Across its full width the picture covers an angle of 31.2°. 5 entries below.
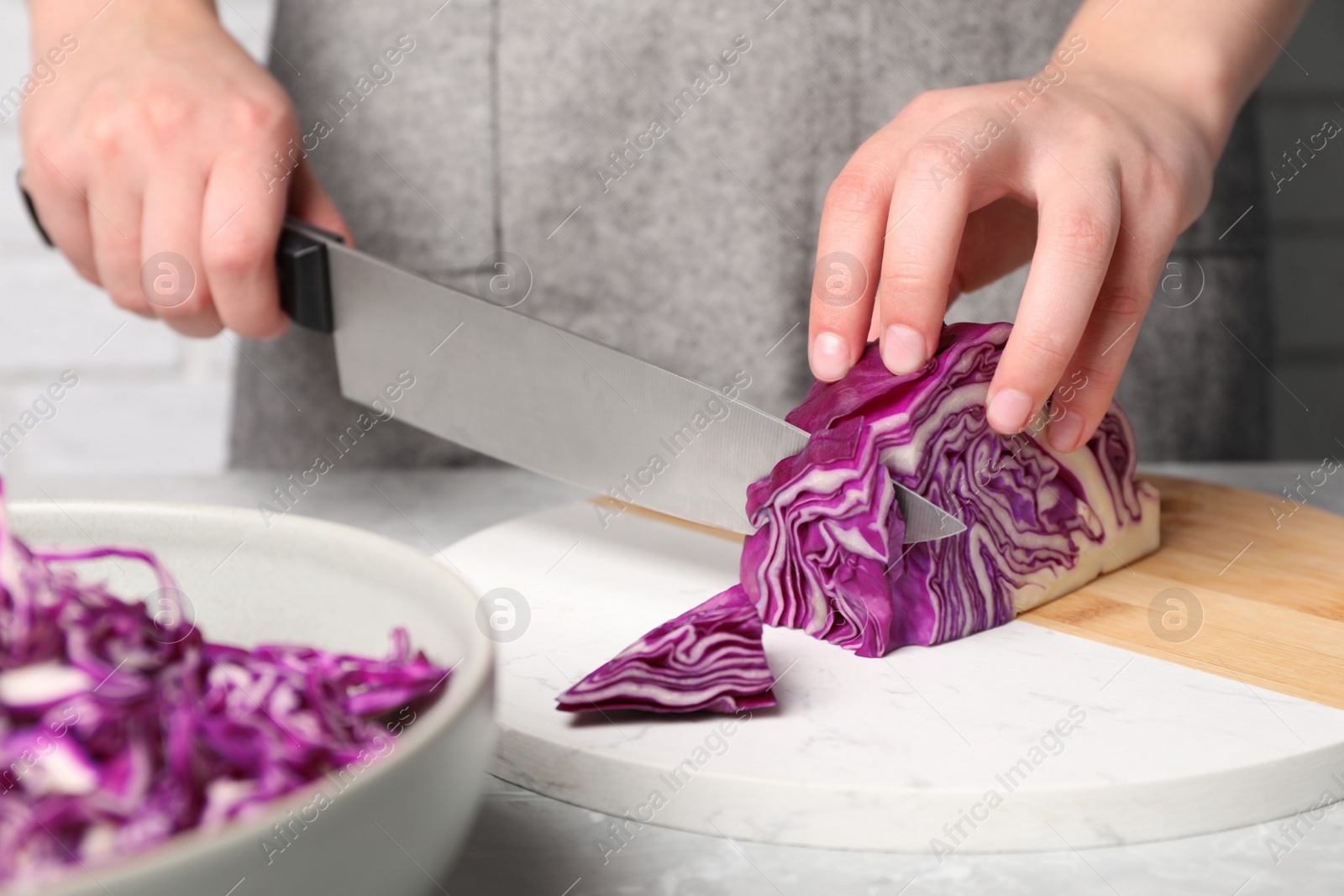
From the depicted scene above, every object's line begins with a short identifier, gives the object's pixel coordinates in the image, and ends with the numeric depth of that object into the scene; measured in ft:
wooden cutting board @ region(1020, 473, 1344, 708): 1.81
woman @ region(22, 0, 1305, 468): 2.01
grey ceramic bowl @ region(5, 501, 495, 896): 1.09
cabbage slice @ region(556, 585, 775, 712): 1.71
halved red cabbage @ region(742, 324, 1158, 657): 1.85
